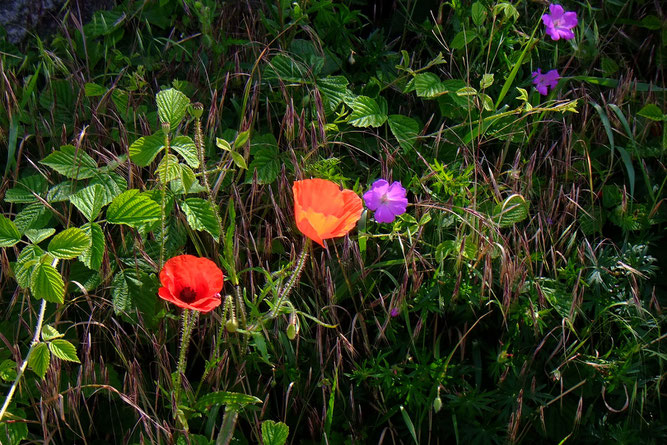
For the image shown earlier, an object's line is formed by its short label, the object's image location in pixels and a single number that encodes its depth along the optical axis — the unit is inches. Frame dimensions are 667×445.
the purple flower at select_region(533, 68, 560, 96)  139.0
